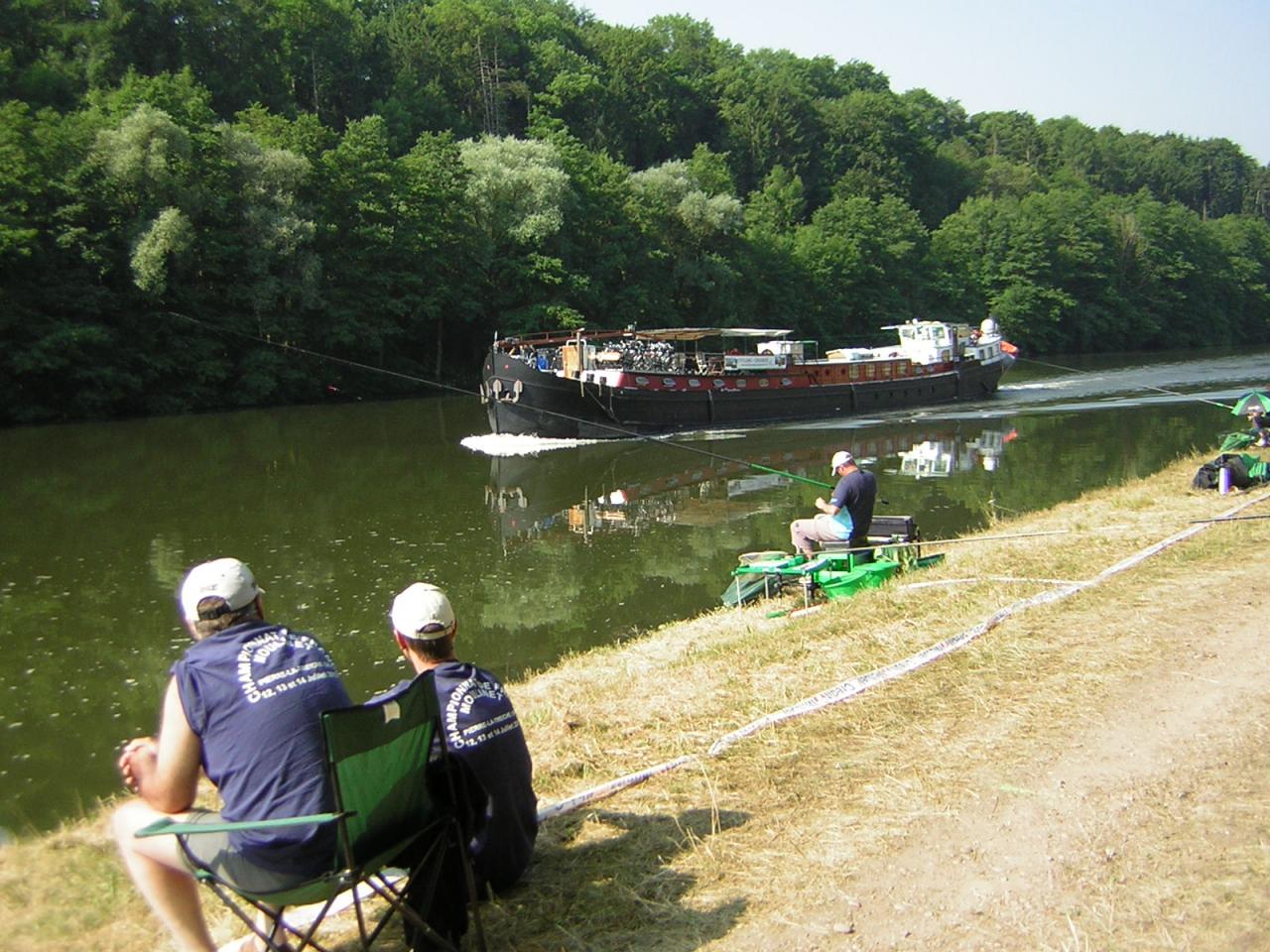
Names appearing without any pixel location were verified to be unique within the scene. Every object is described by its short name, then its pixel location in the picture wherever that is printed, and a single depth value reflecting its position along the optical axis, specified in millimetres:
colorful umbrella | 17734
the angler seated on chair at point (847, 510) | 10070
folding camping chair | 3002
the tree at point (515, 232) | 44688
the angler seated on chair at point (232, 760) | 3086
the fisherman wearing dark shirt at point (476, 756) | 3607
